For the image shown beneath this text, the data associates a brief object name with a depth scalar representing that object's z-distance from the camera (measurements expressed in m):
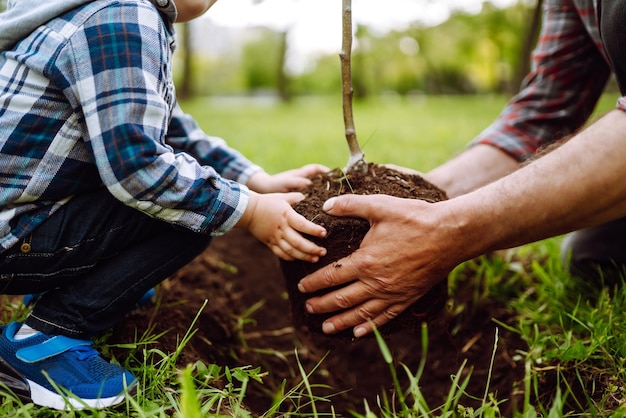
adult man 0.77
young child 0.74
